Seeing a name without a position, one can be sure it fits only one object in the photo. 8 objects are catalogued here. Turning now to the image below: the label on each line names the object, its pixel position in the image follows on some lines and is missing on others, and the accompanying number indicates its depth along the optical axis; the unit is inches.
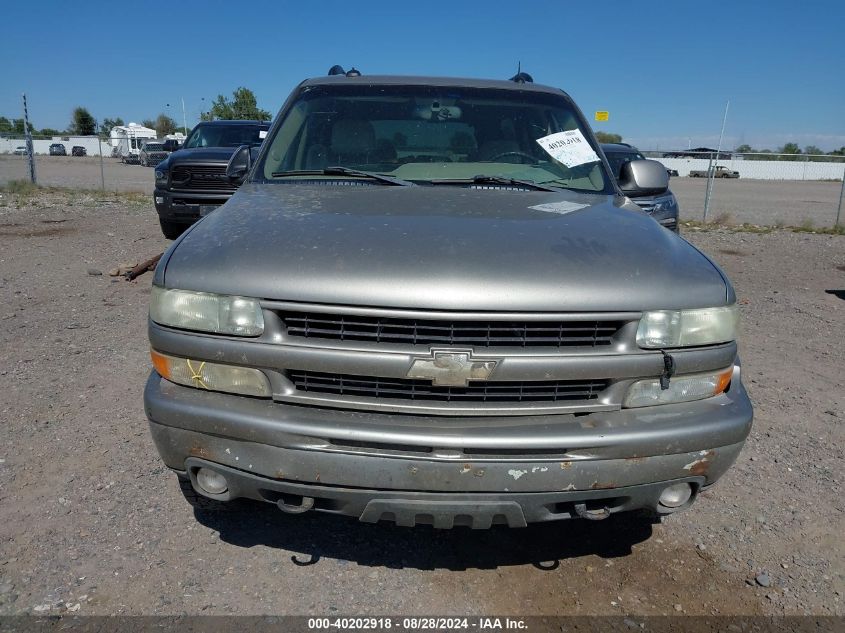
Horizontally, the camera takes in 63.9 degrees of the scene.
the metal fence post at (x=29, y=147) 732.0
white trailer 1884.4
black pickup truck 375.9
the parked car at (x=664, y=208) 343.6
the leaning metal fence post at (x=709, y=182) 598.1
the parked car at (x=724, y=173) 1802.4
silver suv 84.0
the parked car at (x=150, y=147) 1474.2
